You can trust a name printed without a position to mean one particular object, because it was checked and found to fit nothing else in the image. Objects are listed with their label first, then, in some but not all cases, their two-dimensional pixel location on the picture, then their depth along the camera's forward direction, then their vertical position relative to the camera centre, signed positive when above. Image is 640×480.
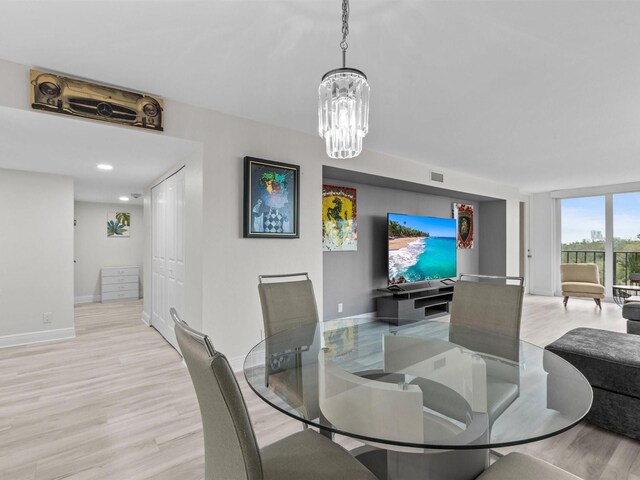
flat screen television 4.88 -0.11
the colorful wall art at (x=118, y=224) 6.96 +0.40
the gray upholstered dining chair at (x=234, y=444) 0.76 -0.52
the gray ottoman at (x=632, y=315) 3.38 -0.82
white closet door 3.56 -0.12
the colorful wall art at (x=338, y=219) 4.28 +0.32
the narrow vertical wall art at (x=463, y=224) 6.46 +0.36
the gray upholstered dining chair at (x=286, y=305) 2.18 -0.44
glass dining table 1.03 -0.62
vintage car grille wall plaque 2.24 +1.05
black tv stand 4.57 -0.92
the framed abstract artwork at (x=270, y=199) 3.07 +0.42
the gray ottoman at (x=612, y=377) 1.97 -0.86
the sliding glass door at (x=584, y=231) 6.73 +0.22
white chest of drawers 6.70 -0.85
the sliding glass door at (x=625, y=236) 6.32 +0.10
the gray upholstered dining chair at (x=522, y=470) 1.03 -0.75
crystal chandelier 1.50 +0.64
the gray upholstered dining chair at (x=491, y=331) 1.37 -0.58
